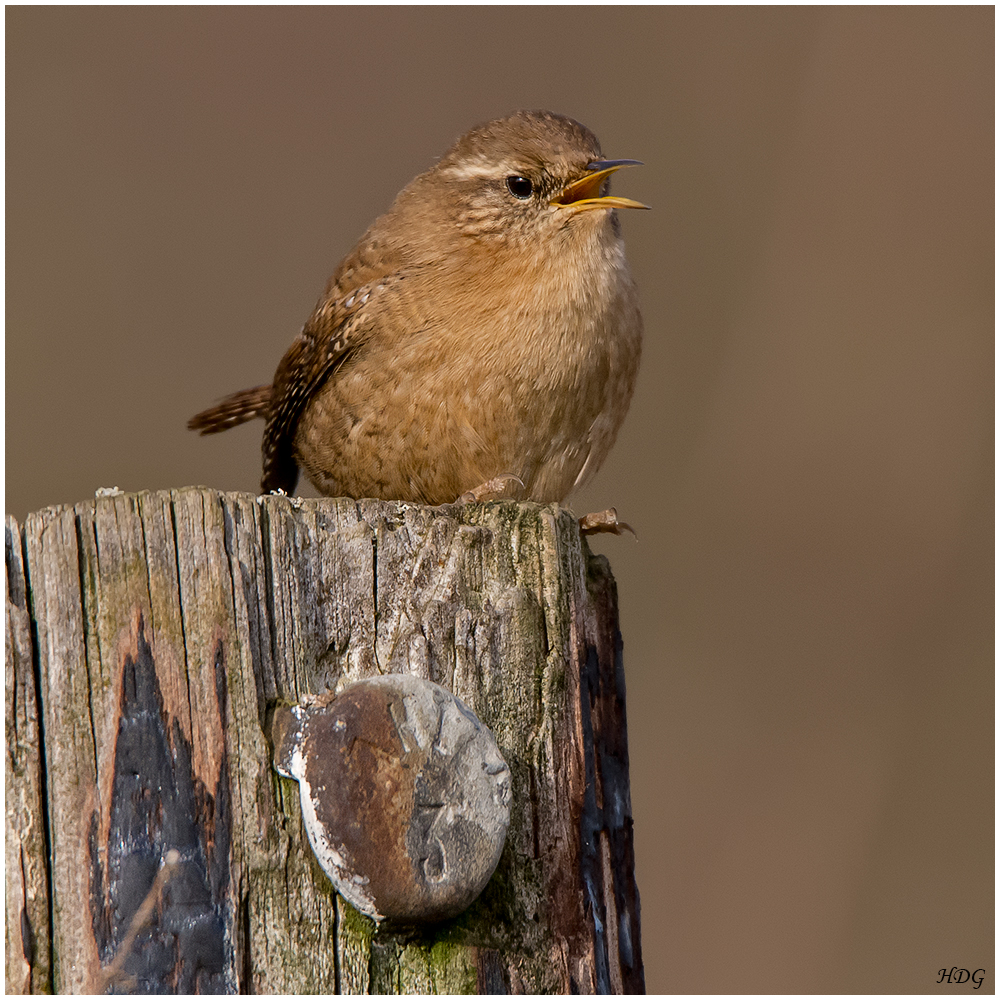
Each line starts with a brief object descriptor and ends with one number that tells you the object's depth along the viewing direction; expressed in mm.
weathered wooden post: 2890
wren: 2951
